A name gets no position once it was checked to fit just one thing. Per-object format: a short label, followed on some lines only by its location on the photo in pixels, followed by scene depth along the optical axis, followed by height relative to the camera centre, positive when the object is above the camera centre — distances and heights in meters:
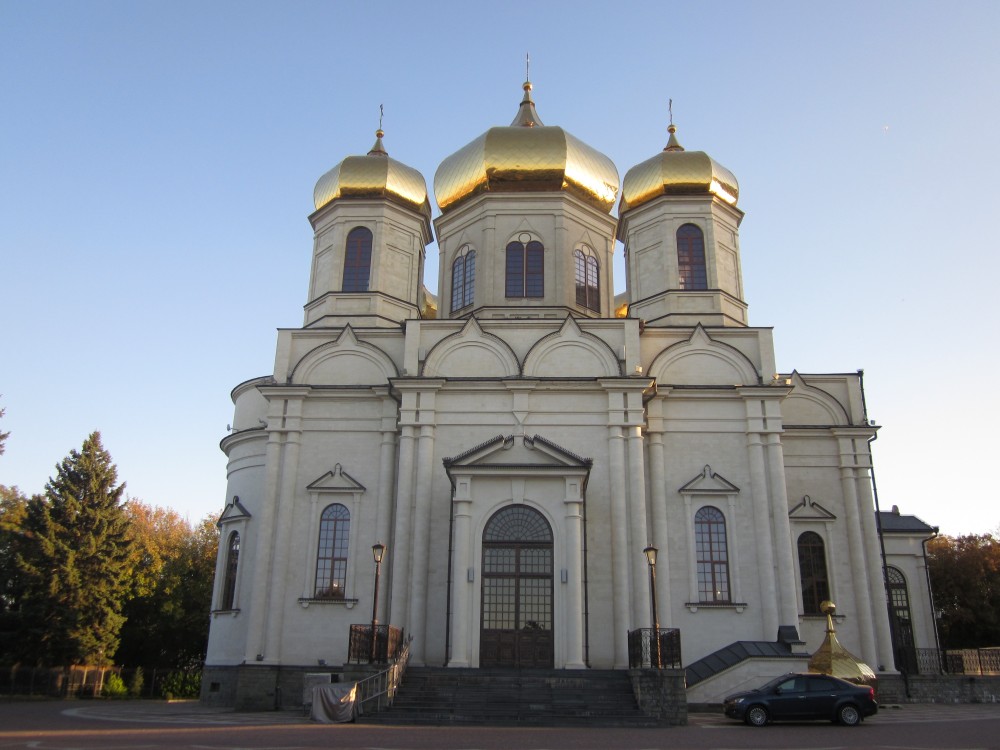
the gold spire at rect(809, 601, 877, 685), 19.41 -0.08
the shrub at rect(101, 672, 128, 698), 30.97 -1.33
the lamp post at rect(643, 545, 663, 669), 18.17 +1.67
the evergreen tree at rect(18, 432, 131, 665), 29.83 +2.97
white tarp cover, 16.30 -0.94
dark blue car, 16.75 -0.83
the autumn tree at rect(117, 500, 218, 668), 36.16 +1.78
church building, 21.38 +5.63
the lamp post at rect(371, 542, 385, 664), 18.78 +2.13
